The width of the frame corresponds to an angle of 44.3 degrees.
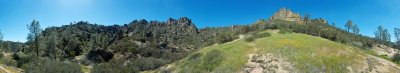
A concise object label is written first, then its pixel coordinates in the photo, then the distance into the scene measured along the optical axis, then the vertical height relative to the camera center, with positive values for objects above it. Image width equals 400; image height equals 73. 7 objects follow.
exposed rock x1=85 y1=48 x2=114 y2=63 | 165.62 -5.99
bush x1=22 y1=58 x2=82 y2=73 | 90.74 -5.69
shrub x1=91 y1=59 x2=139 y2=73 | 95.44 -6.35
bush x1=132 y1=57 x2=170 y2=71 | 118.84 -6.63
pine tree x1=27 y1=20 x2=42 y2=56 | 161.75 +2.56
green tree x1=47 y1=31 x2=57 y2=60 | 178.38 -3.22
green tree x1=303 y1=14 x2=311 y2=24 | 191.60 +5.99
